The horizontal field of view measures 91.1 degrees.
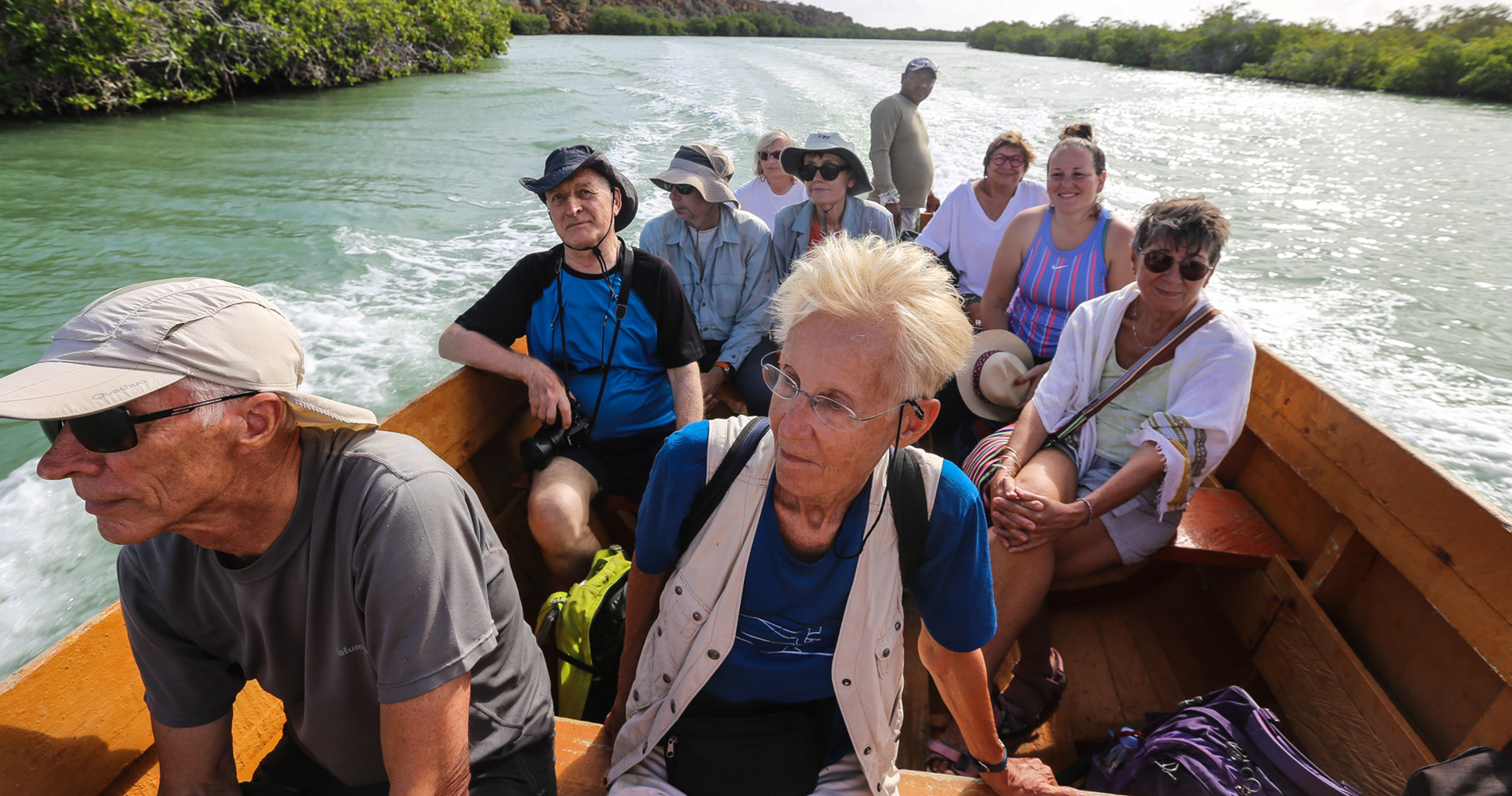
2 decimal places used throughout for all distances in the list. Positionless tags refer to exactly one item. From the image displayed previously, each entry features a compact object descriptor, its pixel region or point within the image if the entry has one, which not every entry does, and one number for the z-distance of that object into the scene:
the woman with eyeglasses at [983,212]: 3.46
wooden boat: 1.24
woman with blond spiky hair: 1.12
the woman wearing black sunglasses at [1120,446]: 1.87
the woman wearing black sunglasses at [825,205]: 3.22
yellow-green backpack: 1.71
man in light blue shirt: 3.12
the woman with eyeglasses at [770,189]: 4.34
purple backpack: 1.35
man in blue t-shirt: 2.22
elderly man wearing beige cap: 0.91
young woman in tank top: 2.73
